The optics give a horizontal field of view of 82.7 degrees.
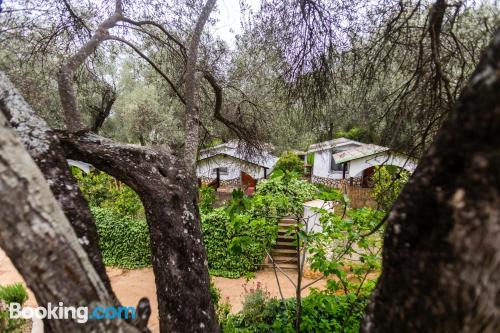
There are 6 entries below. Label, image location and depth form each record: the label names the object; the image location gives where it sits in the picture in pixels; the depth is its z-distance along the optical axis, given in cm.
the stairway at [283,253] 852
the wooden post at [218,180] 1653
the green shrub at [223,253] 841
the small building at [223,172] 1416
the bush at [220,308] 534
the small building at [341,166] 1423
